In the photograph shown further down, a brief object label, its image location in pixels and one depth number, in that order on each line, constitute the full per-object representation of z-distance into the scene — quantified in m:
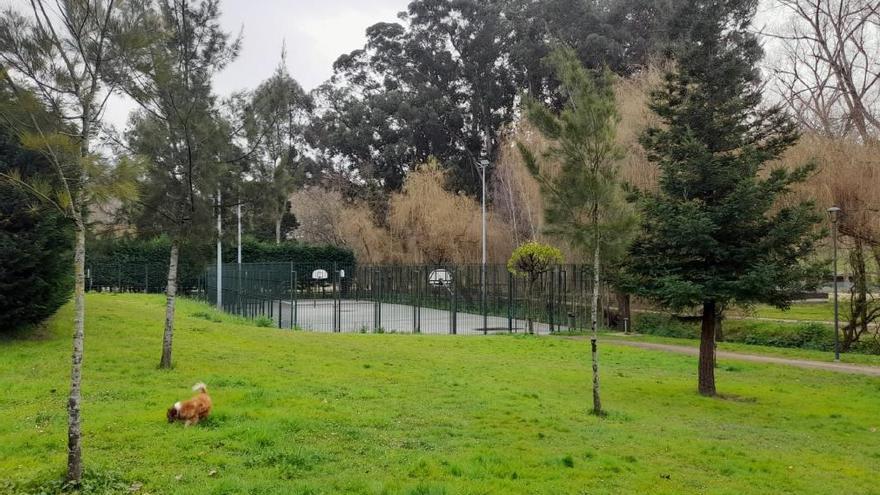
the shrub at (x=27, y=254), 12.24
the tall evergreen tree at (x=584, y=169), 9.36
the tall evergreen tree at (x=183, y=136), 10.99
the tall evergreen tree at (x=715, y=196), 11.03
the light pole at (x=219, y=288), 27.94
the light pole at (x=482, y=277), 25.92
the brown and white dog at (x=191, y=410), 7.01
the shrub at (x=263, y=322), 21.35
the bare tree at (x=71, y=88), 5.26
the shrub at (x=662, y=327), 25.59
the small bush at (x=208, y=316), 21.27
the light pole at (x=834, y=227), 17.92
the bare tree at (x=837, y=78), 24.69
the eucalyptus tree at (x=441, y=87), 48.19
